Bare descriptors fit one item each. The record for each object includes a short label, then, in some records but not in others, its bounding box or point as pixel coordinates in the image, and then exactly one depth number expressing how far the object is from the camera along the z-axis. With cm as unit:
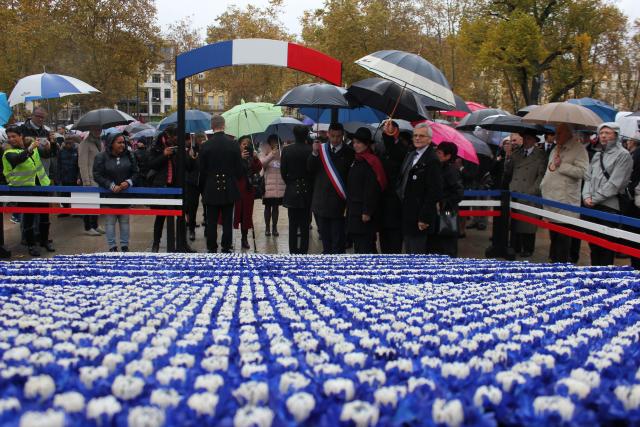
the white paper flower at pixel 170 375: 167
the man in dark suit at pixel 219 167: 897
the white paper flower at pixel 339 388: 159
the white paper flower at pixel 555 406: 147
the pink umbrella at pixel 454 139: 834
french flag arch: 798
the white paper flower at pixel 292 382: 161
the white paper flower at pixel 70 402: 145
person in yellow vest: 883
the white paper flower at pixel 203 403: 145
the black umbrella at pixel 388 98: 812
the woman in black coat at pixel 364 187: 754
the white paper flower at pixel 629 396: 156
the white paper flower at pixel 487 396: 155
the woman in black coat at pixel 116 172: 895
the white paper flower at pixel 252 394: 154
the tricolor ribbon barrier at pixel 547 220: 672
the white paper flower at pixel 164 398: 150
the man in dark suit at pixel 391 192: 774
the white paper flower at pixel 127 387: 155
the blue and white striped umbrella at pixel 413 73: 686
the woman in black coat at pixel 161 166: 969
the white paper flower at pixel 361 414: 142
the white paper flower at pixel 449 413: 144
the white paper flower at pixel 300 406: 145
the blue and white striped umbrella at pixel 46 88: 1104
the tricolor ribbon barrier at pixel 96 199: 878
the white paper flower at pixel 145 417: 138
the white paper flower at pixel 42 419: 131
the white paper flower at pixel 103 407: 142
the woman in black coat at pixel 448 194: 714
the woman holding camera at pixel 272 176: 1102
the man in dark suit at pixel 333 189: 824
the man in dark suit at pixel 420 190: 685
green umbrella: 1231
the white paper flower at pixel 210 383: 160
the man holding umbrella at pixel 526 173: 952
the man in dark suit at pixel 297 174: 909
